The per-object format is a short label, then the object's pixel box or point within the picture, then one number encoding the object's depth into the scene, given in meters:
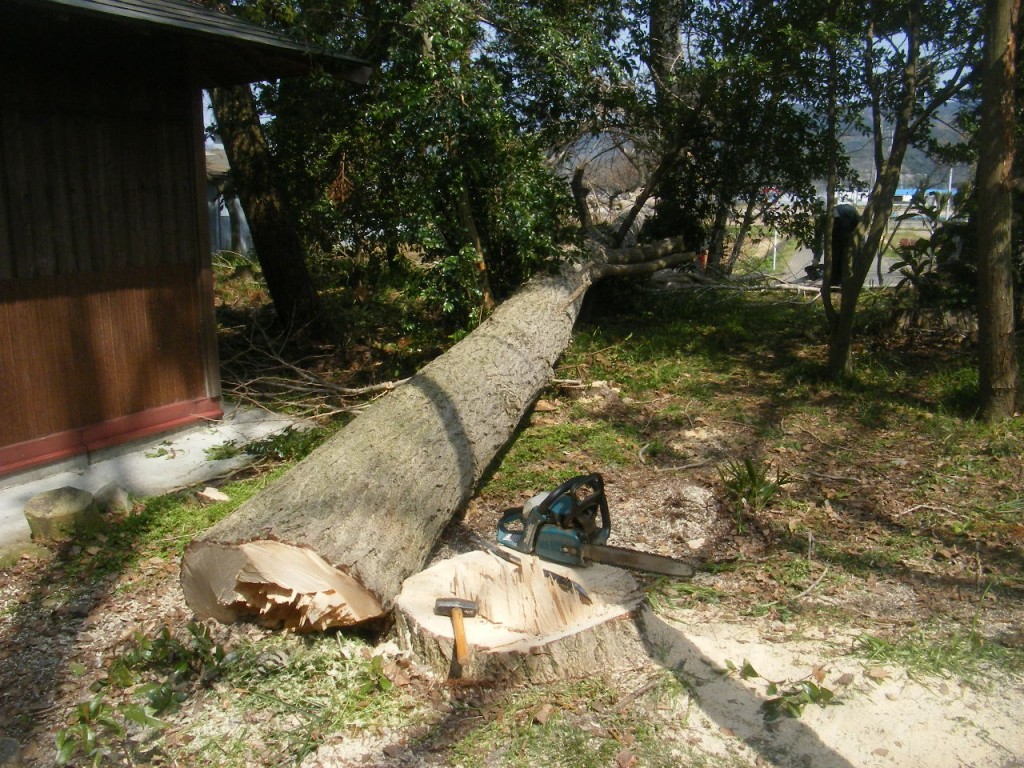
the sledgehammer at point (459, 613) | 3.55
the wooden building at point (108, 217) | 5.59
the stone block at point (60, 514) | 4.94
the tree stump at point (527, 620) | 3.58
